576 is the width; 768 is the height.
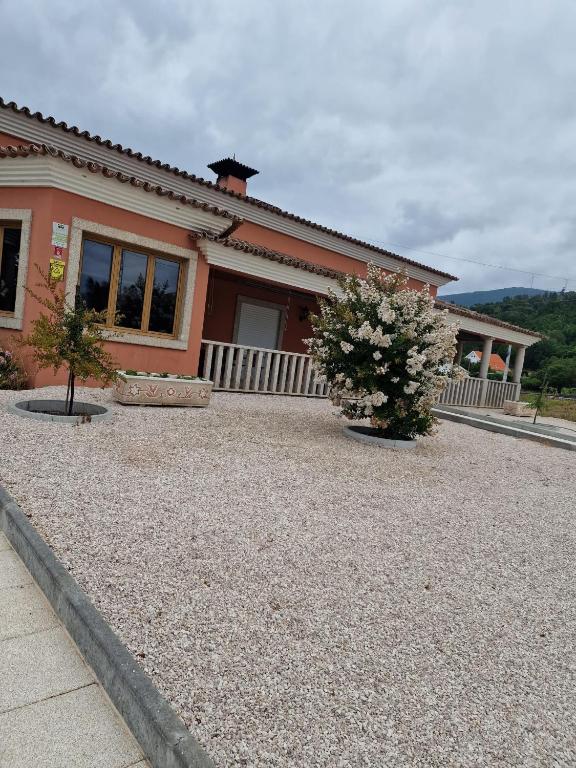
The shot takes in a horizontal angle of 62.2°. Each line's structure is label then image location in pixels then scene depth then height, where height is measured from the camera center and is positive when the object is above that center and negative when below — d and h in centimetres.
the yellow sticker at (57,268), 760 +87
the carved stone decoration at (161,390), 729 -85
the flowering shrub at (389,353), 654 +15
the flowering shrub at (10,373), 734 -86
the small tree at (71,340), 564 -20
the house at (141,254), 764 +156
